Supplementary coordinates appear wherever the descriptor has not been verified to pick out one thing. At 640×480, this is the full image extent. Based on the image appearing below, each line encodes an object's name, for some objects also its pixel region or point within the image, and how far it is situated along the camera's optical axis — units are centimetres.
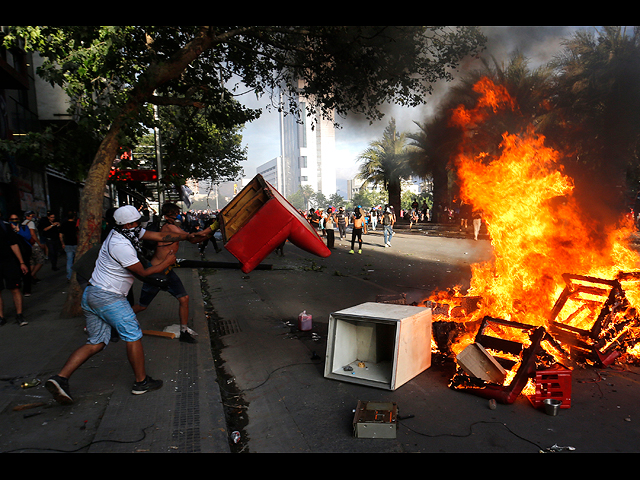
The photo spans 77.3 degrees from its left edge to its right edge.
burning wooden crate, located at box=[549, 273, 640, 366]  439
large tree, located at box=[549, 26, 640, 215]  895
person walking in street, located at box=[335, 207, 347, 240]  2278
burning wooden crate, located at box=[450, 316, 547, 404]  371
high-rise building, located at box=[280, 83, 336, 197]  16512
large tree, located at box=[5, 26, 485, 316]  629
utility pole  1957
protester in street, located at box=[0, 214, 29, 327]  628
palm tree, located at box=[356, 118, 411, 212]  3500
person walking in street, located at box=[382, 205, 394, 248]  1763
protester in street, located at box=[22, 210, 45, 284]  981
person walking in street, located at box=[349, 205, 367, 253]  1571
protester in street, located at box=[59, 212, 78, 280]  924
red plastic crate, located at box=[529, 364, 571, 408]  354
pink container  597
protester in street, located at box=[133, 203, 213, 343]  533
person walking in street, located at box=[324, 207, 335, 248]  1670
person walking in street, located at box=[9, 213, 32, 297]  820
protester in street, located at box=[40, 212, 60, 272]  1128
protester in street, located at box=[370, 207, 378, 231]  3003
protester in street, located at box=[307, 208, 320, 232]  2122
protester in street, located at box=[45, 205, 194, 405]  371
